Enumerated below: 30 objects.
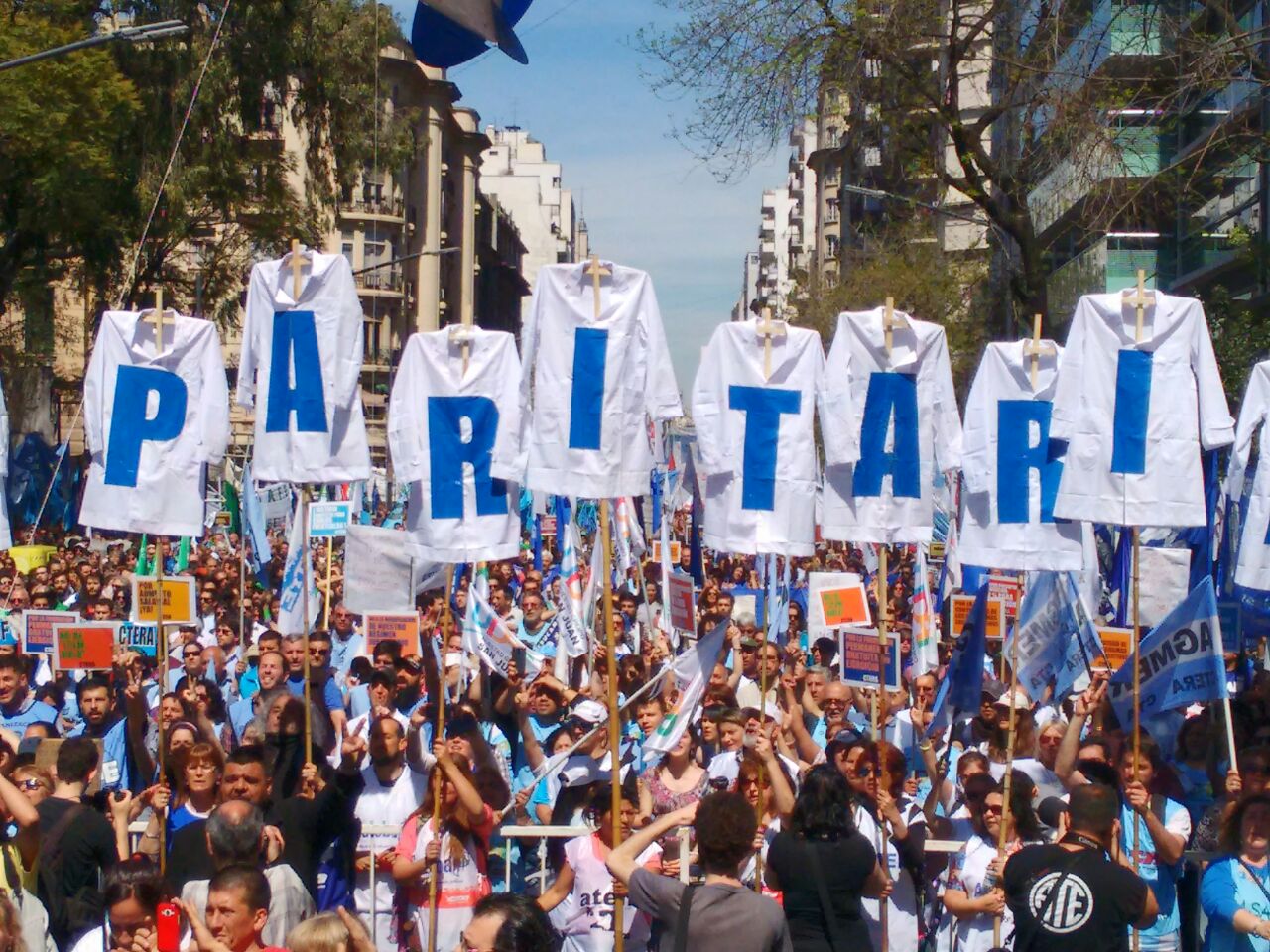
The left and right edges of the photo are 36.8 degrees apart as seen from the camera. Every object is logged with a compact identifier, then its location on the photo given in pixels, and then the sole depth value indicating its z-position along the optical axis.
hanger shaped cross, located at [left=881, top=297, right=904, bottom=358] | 8.81
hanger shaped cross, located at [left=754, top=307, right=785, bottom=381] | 8.55
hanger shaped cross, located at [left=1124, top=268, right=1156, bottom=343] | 8.52
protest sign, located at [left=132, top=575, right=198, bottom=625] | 10.85
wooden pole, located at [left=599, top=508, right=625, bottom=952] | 6.69
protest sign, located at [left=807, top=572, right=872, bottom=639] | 11.71
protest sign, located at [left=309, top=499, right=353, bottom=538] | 14.26
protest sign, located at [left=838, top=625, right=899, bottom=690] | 9.34
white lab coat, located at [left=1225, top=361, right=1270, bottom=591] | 9.75
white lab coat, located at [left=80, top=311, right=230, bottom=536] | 9.30
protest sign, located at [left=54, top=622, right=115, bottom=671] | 10.86
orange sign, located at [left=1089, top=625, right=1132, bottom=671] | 10.90
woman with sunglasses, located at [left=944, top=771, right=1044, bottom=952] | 7.26
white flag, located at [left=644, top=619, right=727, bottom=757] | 7.88
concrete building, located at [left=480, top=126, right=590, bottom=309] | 125.31
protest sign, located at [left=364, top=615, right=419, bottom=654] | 12.11
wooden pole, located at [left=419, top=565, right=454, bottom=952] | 7.24
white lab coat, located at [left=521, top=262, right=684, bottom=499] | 8.00
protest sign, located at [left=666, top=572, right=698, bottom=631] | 12.03
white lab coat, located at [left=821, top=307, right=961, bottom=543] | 8.90
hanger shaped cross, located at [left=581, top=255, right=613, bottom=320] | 7.95
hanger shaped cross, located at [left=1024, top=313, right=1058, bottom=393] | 9.20
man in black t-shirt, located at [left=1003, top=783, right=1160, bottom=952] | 6.05
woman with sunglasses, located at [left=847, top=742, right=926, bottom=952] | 7.42
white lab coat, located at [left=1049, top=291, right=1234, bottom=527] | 8.56
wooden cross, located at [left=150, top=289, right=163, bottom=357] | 9.30
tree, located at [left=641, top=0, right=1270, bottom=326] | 14.66
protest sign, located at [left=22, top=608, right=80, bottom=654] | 11.56
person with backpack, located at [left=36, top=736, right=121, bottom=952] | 7.03
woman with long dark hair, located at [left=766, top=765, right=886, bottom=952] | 6.11
